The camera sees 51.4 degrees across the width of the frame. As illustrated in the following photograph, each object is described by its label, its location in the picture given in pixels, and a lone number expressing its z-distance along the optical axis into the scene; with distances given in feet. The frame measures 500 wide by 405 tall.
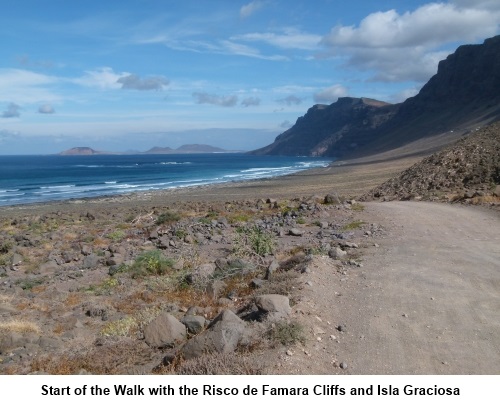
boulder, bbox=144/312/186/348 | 23.84
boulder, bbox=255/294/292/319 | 23.17
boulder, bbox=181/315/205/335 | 24.50
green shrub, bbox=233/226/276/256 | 41.57
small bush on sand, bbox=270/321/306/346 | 20.69
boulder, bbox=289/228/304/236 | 49.14
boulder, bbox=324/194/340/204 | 67.56
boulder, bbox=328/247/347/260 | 34.89
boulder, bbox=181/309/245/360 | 20.24
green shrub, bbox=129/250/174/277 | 40.75
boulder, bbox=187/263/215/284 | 35.06
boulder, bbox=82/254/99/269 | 46.29
